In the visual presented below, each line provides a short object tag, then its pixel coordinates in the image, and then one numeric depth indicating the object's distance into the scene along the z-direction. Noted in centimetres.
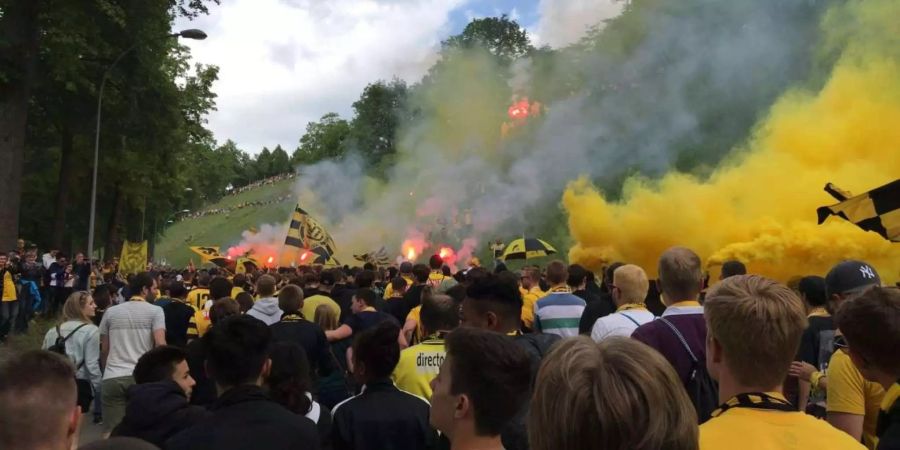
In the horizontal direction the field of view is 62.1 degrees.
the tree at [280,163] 14125
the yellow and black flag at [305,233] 2247
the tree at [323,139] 9194
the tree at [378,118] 6291
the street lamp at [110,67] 1942
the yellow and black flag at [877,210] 748
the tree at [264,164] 14638
